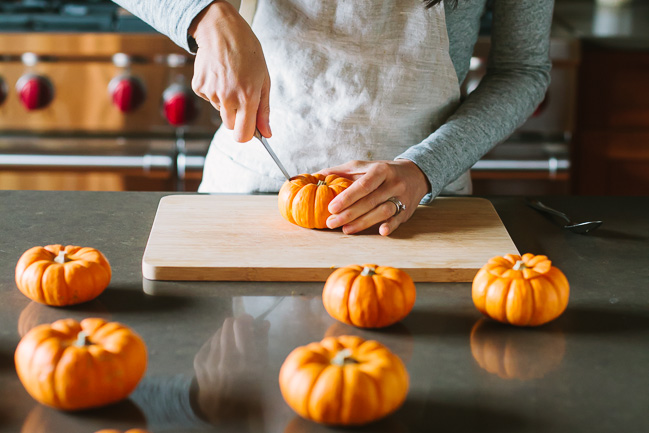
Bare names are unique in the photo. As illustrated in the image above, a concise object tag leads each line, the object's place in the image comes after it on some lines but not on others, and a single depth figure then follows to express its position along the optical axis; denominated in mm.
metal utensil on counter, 1313
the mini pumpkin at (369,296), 936
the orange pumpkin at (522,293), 941
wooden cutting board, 1128
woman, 1442
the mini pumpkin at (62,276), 971
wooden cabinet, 2398
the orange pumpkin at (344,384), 722
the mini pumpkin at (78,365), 737
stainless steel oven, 2328
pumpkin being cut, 1269
